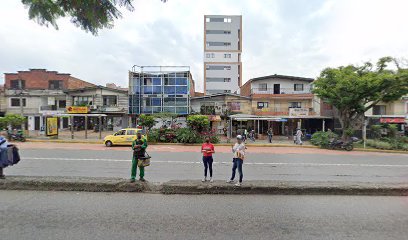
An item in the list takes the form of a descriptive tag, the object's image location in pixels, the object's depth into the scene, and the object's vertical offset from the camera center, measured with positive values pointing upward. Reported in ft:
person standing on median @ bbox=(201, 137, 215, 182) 22.20 -3.04
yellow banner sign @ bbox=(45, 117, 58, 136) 69.56 -1.08
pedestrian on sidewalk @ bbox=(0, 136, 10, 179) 19.75 -3.02
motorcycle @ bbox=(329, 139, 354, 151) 57.88 -5.88
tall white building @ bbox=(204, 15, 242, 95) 168.86 +53.10
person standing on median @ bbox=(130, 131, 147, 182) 20.67 -2.76
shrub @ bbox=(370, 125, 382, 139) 71.77 -2.70
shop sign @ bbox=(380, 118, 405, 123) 80.16 +0.78
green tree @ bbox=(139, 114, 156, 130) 66.13 +0.44
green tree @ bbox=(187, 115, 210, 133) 64.39 +0.11
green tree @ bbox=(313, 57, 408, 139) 60.52 +9.81
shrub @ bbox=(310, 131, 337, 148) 61.87 -4.69
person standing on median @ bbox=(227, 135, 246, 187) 21.33 -3.12
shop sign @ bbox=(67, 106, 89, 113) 92.02 +5.55
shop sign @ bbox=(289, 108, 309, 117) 84.64 +3.88
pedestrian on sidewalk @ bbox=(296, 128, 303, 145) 66.95 -4.39
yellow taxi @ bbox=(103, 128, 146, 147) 58.03 -4.02
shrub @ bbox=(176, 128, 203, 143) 63.31 -3.85
